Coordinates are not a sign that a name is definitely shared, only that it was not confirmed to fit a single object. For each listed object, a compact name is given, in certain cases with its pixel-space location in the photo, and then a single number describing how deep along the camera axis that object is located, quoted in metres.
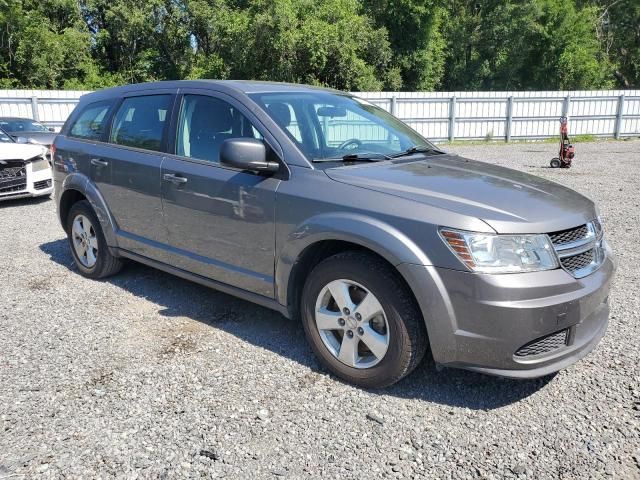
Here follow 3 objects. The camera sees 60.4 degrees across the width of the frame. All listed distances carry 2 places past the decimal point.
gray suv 2.78
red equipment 13.31
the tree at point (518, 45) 35.38
